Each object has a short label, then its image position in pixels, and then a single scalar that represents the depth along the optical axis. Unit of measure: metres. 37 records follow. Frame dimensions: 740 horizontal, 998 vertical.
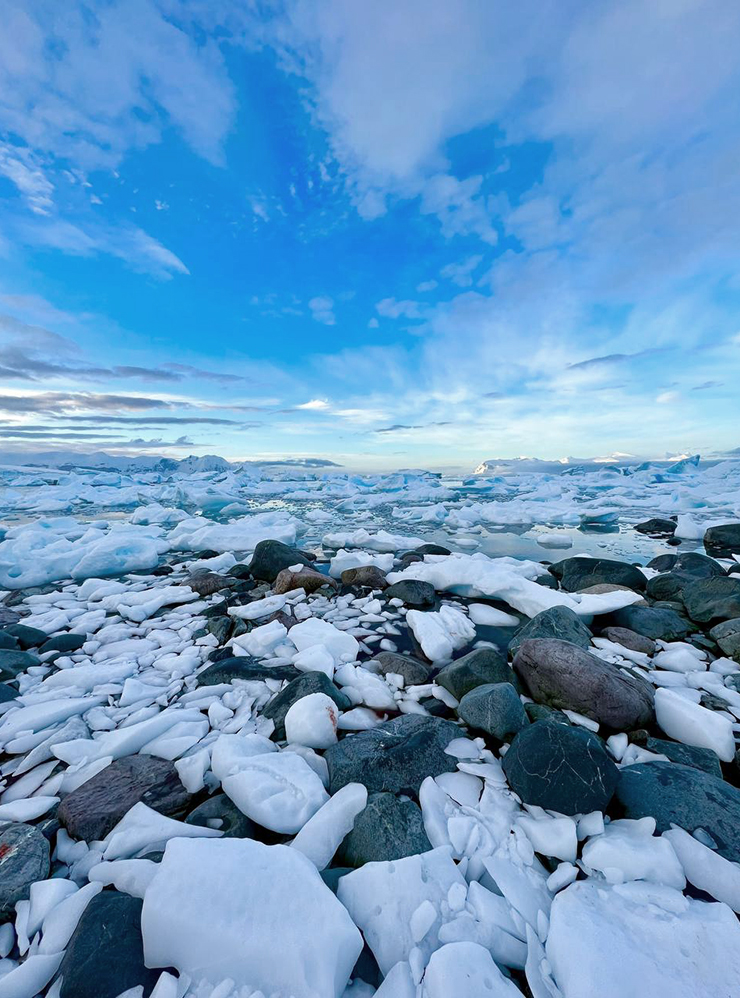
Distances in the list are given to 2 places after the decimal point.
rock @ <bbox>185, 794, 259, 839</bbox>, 1.74
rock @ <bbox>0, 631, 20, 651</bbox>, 3.59
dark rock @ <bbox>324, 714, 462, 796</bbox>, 2.00
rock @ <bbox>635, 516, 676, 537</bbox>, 11.80
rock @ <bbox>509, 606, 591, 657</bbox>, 3.52
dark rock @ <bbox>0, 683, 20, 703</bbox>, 2.81
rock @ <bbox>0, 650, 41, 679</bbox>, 3.16
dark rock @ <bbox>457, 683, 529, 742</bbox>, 2.33
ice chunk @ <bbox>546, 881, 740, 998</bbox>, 1.17
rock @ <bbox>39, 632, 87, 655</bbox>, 3.65
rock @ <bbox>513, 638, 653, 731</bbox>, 2.46
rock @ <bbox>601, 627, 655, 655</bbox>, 3.60
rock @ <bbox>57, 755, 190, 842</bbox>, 1.76
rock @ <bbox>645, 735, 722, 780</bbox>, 2.12
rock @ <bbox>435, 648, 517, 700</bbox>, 2.85
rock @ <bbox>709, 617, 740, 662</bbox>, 3.45
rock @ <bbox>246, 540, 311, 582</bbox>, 5.86
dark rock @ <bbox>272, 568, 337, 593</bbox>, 5.27
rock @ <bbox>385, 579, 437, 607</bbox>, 4.79
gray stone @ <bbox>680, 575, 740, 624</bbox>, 4.17
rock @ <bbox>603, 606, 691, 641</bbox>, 3.85
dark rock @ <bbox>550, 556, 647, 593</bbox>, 5.62
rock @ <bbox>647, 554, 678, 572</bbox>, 6.31
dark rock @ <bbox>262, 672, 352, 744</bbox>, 2.55
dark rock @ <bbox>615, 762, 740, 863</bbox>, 1.69
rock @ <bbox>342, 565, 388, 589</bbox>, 5.41
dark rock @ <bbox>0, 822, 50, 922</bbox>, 1.43
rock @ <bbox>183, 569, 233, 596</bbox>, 5.39
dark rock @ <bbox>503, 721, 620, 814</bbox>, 1.81
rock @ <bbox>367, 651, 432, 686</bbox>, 3.10
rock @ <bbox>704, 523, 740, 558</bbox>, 9.16
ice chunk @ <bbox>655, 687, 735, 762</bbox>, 2.23
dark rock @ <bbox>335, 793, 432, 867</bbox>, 1.61
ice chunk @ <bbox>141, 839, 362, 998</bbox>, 1.21
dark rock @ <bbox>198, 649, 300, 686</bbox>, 2.99
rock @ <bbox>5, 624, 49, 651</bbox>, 3.74
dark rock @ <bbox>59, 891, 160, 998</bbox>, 1.18
